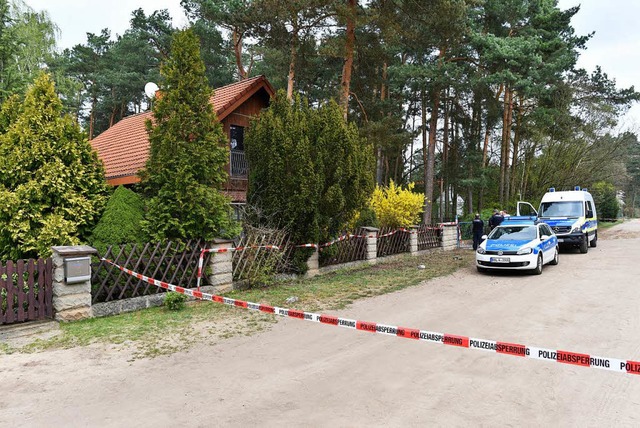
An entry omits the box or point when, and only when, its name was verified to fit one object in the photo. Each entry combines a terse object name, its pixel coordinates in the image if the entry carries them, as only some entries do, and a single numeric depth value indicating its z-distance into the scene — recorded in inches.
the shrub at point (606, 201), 1574.8
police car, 467.8
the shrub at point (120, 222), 329.7
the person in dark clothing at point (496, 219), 717.9
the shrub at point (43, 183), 321.1
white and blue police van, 668.1
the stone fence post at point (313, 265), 473.1
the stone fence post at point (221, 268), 372.2
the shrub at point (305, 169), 427.2
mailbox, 276.4
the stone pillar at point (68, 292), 277.6
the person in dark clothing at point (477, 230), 718.5
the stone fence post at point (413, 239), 674.8
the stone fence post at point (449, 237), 760.8
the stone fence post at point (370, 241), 570.6
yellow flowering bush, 653.9
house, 586.6
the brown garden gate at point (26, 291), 255.4
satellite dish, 517.6
